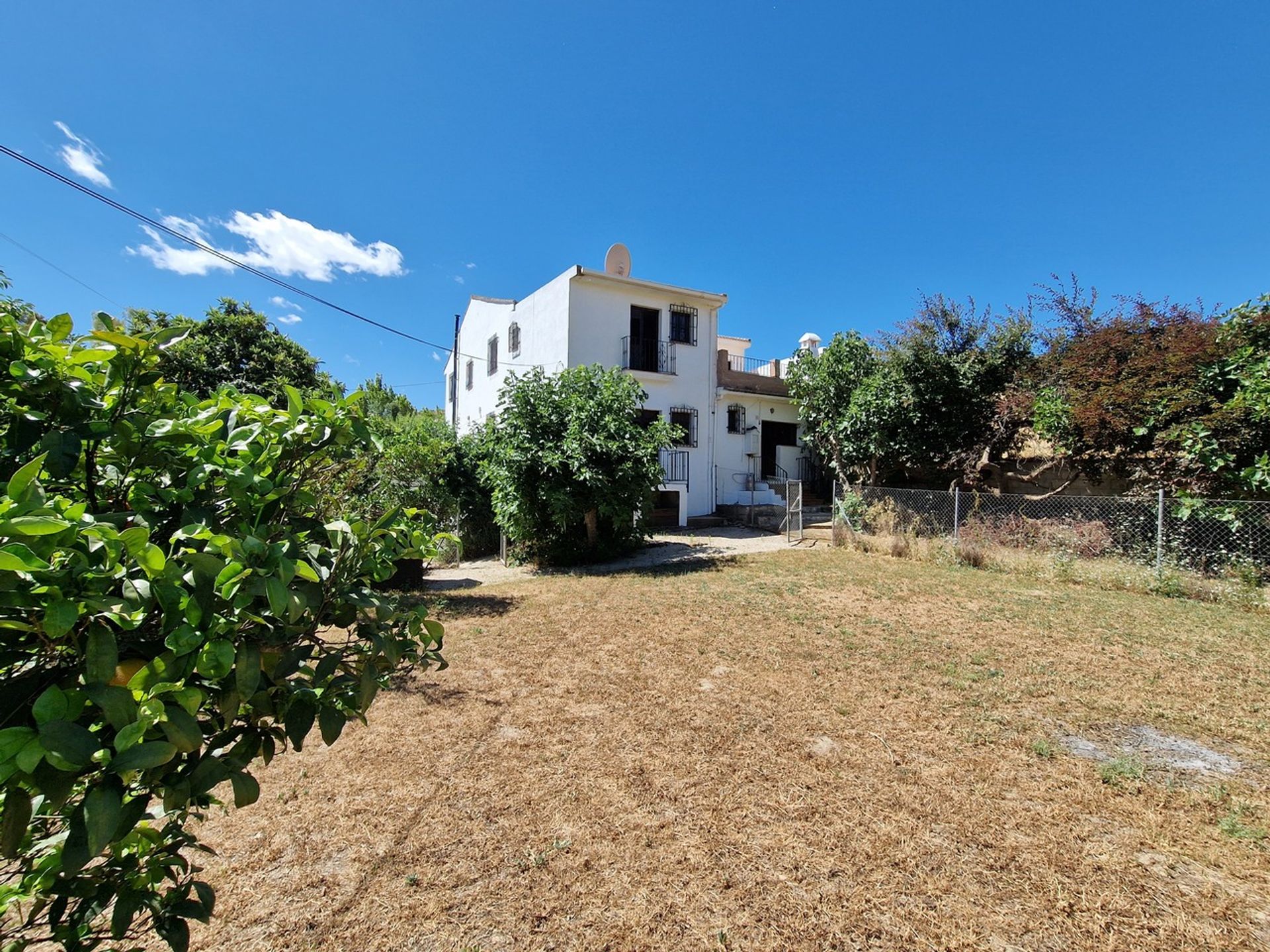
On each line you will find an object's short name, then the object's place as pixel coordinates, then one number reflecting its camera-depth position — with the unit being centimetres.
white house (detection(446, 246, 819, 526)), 1396
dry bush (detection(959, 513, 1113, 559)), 803
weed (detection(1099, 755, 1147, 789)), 274
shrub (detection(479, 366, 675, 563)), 859
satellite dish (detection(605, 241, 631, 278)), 1482
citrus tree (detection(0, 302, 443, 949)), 64
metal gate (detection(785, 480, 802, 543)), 1166
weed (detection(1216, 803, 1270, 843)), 233
